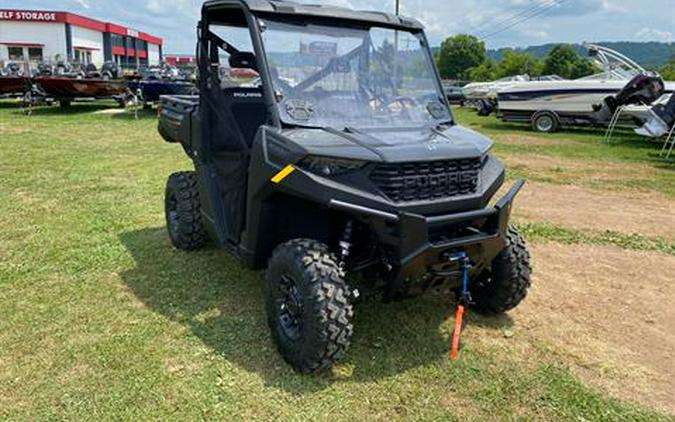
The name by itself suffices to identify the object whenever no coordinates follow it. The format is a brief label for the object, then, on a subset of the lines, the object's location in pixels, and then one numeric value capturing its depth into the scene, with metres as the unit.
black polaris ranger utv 3.06
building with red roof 46.25
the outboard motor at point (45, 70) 19.25
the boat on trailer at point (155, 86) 16.67
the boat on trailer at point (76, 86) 17.81
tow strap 3.24
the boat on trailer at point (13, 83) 18.03
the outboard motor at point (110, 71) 19.48
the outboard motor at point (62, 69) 19.63
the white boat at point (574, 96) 16.09
